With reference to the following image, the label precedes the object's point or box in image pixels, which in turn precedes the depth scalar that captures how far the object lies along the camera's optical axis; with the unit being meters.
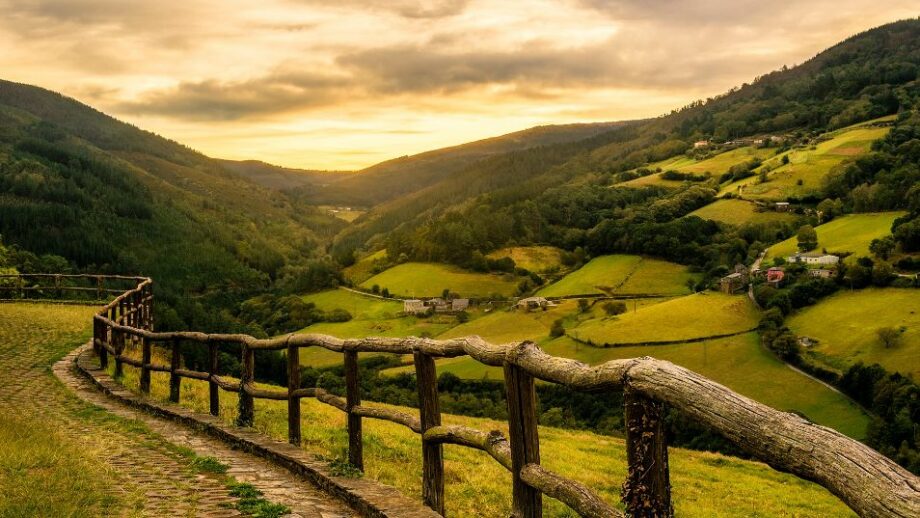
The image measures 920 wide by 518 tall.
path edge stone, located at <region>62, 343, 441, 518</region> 7.38
